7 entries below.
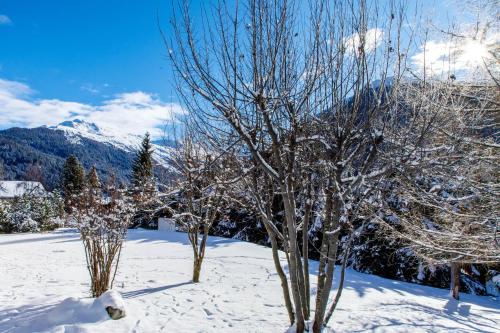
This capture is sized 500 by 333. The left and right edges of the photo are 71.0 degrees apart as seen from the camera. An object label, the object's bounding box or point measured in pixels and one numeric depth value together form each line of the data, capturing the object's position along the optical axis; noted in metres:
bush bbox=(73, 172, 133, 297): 5.15
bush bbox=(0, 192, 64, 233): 17.56
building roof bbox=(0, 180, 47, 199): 43.49
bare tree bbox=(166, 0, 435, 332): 2.91
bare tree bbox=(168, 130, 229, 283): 6.51
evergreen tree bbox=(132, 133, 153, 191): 23.40
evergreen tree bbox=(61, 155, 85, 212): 29.95
